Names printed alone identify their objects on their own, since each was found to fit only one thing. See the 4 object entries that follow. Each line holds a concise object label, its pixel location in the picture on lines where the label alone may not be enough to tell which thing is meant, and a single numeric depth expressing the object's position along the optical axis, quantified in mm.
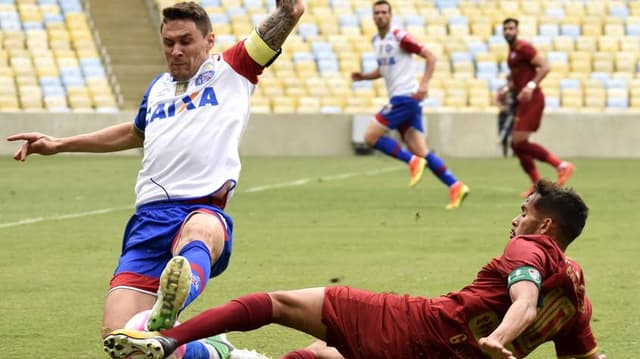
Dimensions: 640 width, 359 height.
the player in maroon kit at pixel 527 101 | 33000
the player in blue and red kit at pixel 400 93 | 31281
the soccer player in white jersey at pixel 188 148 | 11711
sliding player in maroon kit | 10539
